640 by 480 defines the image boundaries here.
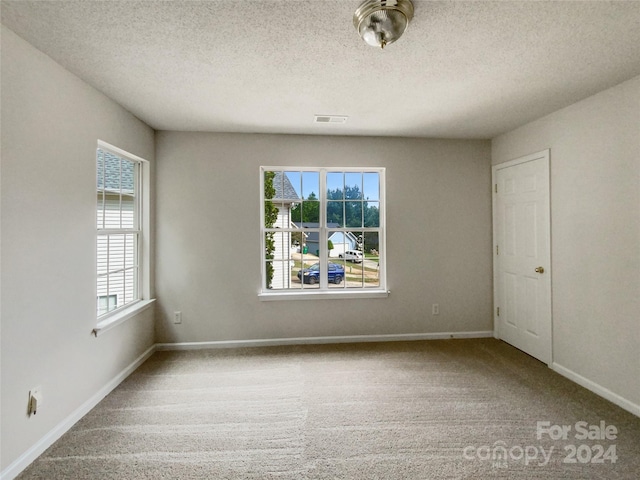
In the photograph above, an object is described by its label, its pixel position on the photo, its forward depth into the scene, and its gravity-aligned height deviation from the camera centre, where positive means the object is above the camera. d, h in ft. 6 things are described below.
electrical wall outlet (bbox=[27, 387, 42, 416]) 5.71 -3.02
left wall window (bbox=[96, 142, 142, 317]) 8.29 +0.45
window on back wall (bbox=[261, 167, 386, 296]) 11.64 +0.46
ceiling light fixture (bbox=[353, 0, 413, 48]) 4.71 +3.68
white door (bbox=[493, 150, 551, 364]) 9.65 -0.44
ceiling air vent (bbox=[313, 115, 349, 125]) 9.59 +4.06
